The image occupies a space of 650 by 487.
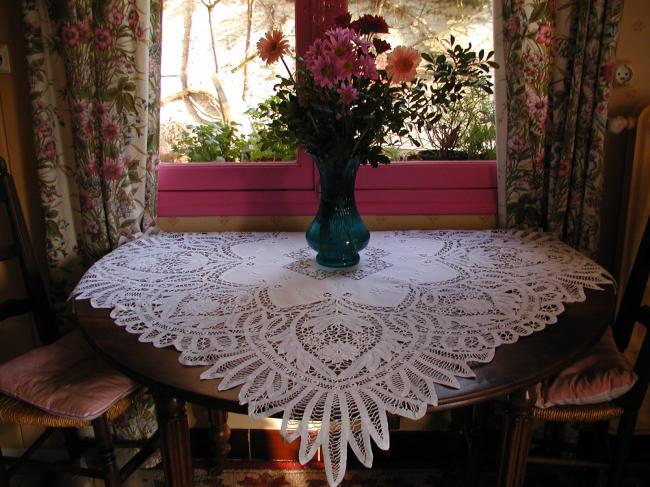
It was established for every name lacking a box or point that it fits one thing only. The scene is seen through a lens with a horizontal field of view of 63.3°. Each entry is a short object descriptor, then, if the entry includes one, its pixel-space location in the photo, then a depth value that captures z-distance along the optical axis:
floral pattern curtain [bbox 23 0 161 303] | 1.44
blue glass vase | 1.26
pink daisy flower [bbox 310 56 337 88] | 1.07
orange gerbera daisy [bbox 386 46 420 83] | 1.08
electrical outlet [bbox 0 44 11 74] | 1.56
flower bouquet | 1.08
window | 1.68
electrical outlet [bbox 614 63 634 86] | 1.55
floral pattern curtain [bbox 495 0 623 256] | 1.43
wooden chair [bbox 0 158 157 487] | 1.21
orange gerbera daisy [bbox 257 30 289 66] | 1.14
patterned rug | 1.71
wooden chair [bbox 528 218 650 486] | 1.18
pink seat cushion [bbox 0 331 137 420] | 1.18
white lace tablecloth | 0.79
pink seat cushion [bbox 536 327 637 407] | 1.16
